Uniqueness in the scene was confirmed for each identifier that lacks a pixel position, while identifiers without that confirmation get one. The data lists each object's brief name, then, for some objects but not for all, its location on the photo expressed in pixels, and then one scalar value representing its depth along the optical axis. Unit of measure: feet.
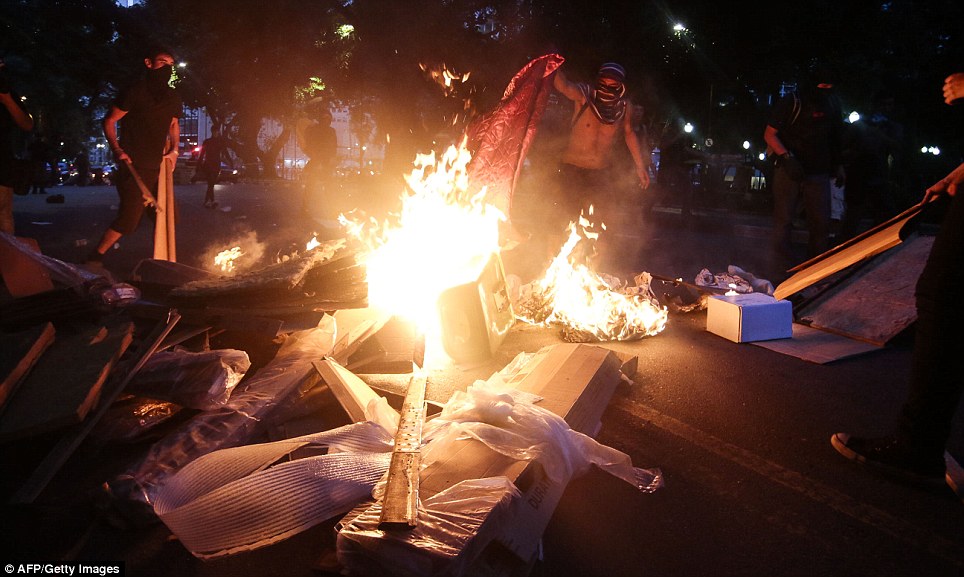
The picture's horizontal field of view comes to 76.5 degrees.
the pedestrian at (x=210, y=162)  54.54
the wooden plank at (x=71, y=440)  8.20
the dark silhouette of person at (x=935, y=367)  8.93
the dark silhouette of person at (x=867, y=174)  26.76
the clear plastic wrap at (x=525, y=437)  8.74
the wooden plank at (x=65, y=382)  9.08
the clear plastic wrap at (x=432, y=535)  6.42
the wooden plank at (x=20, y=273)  13.39
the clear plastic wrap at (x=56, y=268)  14.09
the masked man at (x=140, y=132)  20.98
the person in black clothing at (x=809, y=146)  21.93
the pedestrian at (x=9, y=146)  19.86
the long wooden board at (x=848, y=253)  10.97
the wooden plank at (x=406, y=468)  6.91
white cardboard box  17.04
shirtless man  20.65
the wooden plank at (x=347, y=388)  10.79
